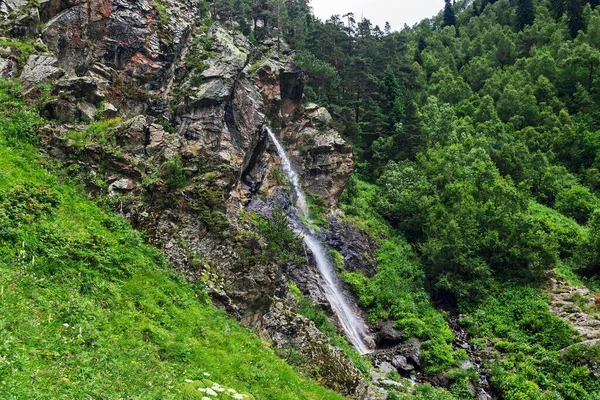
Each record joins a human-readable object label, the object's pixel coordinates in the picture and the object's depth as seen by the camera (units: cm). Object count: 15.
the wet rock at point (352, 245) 3375
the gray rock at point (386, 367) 2406
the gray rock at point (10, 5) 2345
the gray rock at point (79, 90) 1938
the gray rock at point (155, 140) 1945
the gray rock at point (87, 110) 1958
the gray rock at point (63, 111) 1842
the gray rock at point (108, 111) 2094
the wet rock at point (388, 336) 2739
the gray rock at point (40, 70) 2001
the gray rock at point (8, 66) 1969
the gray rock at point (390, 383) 2157
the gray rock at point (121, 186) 1662
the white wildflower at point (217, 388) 971
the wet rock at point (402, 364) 2490
